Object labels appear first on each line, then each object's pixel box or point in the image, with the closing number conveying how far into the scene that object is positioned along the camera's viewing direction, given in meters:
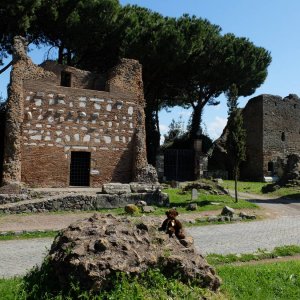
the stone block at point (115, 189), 17.17
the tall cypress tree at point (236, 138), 20.27
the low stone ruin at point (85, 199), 15.62
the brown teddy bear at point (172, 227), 6.25
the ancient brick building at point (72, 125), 17.92
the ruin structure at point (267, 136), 39.38
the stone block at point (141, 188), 18.06
